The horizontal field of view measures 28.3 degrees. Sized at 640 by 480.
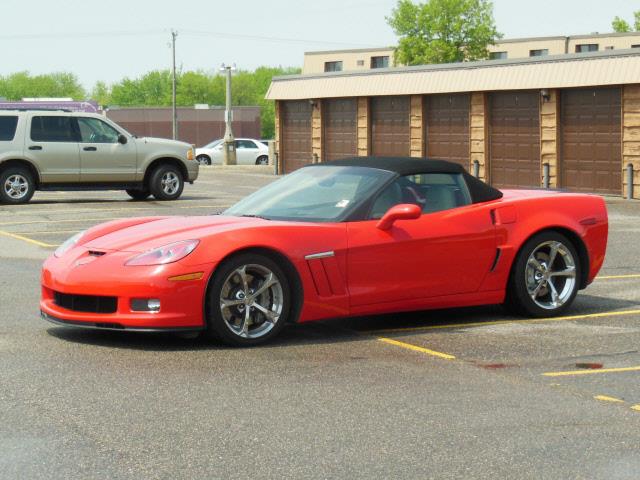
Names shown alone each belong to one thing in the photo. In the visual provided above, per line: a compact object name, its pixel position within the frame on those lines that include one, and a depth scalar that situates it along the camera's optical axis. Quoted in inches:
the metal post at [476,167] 1298.0
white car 2220.7
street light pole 2130.9
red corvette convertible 329.4
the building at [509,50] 2677.2
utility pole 3275.6
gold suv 975.6
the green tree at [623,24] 3577.8
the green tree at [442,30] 3314.5
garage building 1148.5
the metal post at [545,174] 1202.6
